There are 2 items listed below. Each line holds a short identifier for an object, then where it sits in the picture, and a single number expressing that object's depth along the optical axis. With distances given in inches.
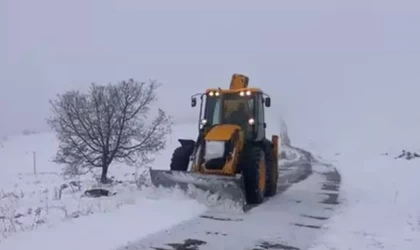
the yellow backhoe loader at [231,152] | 434.3
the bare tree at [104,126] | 733.9
